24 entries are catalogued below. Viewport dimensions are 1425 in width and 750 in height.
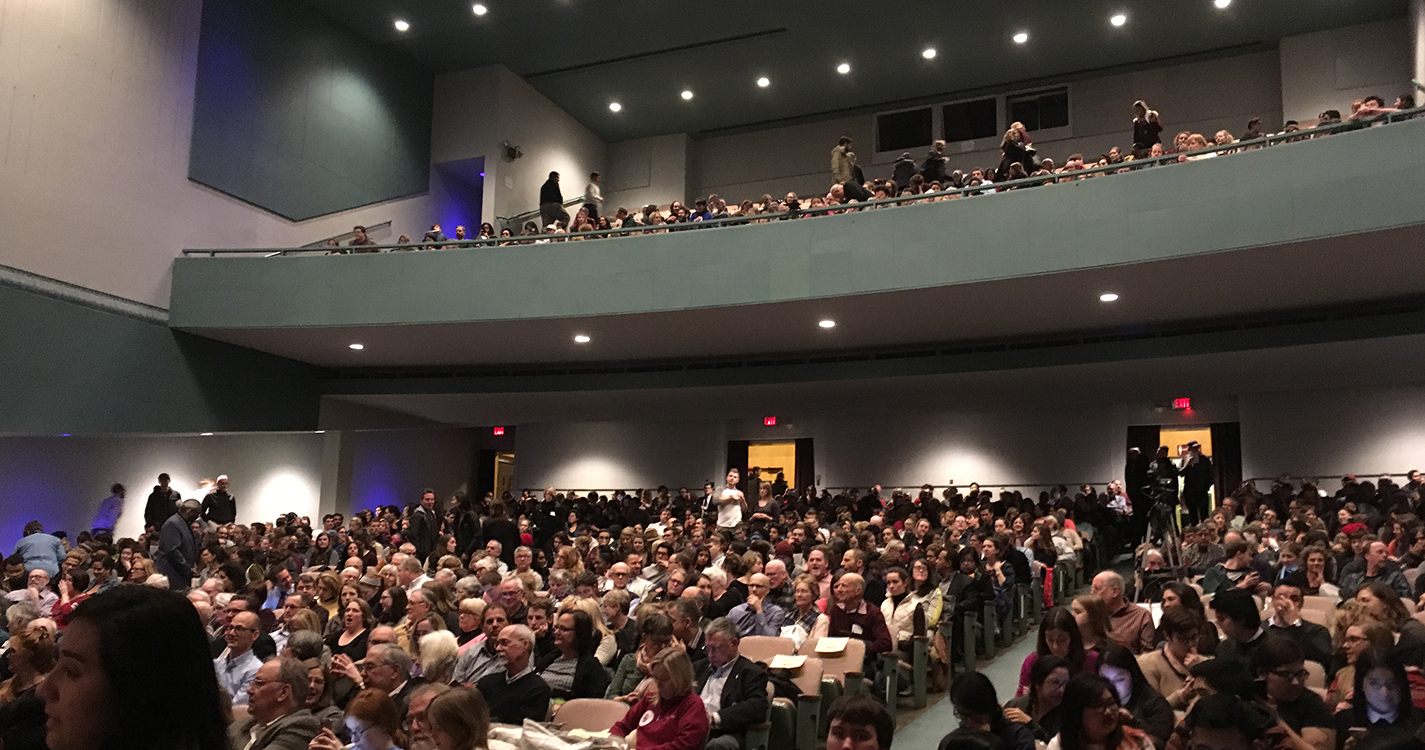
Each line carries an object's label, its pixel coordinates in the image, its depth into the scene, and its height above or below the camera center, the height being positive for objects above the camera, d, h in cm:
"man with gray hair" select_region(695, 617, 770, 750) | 479 -104
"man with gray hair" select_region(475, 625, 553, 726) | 495 -104
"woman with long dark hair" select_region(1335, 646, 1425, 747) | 388 -81
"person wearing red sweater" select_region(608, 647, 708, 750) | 440 -103
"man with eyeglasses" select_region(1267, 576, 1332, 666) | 523 -74
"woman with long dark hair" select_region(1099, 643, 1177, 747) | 421 -85
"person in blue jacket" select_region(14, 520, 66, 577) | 1011 -88
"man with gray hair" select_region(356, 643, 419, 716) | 484 -95
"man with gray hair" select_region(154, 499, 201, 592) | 1005 -85
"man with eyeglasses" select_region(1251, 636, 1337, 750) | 400 -77
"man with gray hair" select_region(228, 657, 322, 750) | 415 -92
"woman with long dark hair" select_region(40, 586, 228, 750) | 137 -29
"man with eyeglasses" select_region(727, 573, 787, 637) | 674 -91
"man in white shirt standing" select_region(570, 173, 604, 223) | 1575 +436
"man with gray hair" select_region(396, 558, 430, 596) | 833 -86
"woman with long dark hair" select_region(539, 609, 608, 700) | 549 -103
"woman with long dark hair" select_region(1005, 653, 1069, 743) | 412 -85
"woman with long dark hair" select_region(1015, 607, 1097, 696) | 447 -70
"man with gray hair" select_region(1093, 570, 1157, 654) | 535 -71
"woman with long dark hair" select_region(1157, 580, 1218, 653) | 487 -57
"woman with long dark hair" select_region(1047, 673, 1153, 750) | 352 -81
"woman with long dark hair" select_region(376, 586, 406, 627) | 686 -92
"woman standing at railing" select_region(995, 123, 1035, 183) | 1157 +368
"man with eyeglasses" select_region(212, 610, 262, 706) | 570 -106
